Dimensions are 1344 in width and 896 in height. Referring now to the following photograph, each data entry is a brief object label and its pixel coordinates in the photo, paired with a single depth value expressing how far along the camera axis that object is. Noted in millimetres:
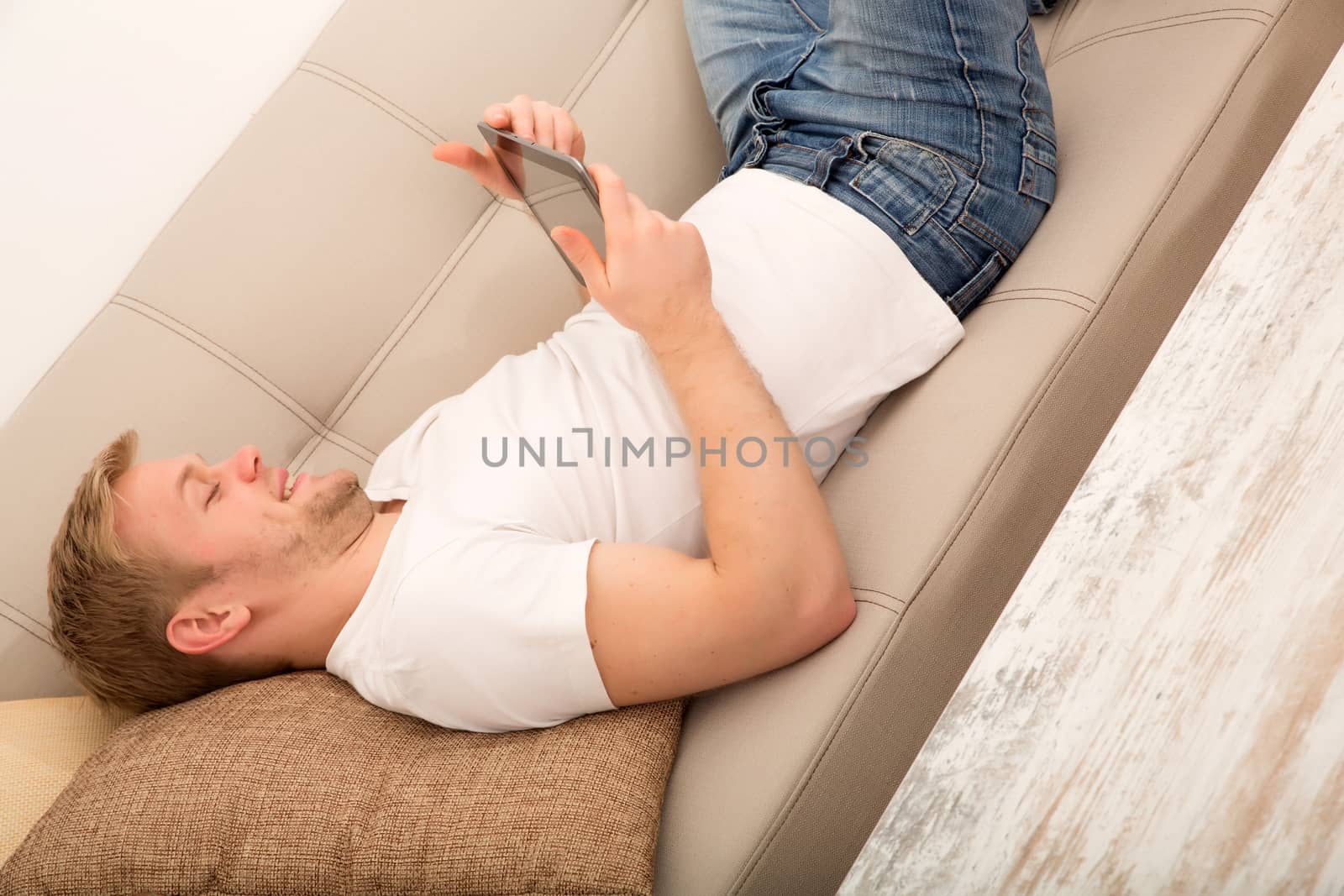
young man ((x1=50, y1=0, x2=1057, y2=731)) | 933
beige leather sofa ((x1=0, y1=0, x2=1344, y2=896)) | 914
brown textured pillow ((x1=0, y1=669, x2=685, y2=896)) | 850
